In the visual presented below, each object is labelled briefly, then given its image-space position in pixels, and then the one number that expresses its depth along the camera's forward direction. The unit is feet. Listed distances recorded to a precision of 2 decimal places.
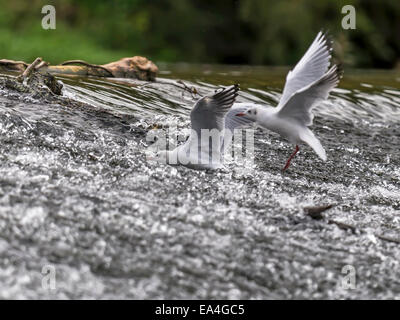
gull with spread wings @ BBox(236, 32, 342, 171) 33.42
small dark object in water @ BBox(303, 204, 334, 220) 28.43
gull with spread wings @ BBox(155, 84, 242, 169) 31.09
